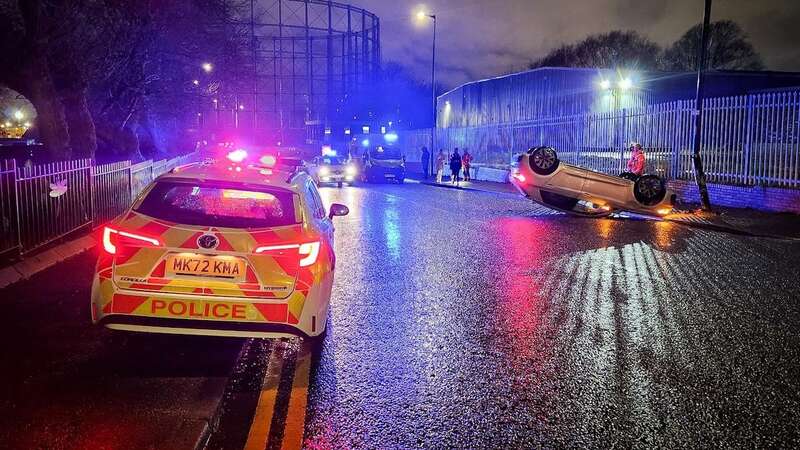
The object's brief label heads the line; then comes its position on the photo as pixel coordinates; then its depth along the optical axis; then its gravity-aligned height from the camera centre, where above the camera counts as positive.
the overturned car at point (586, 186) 16.28 -0.50
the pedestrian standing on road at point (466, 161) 34.97 +0.17
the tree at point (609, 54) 74.88 +12.15
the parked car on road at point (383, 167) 35.50 -0.13
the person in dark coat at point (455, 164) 33.66 +0.02
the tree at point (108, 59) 15.06 +3.05
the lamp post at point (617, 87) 32.66 +3.64
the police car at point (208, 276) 5.11 -0.81
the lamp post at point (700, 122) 17.50 +1.06
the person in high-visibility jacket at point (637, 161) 18.90 +0.08
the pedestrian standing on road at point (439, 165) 36.87 -0.03
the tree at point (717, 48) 66.62 +11.01
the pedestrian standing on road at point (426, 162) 40.45 +0.14
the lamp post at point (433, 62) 38.79 +5.97
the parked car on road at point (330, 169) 33.25 -0.23
